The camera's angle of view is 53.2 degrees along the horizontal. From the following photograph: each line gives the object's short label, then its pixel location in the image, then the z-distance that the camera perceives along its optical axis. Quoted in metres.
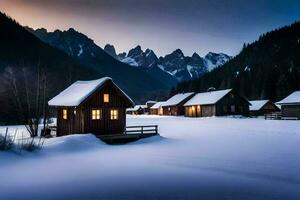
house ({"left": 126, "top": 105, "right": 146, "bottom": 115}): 132.38
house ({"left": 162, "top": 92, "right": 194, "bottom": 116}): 89.44
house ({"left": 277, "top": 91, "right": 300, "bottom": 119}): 56.66
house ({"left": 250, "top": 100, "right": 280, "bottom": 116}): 81.19
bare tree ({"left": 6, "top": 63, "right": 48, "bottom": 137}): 31.39
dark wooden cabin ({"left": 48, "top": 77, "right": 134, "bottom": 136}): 27.56
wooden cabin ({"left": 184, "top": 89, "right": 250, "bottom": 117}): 71.07
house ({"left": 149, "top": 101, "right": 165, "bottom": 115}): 104.47
